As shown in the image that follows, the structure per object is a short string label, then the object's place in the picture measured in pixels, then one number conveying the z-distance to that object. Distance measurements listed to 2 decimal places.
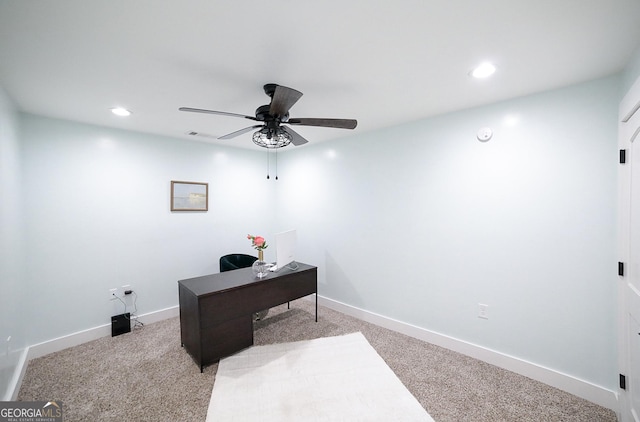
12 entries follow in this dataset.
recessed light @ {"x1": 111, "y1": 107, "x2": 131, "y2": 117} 2.51
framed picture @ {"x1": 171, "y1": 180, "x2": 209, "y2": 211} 3.59
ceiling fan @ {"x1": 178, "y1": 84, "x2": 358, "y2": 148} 1.75
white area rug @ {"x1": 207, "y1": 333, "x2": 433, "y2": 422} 1.83
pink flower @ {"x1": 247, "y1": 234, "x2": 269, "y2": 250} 2.75
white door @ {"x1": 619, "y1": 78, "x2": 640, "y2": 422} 1.56
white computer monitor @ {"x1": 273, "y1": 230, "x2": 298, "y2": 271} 2.88
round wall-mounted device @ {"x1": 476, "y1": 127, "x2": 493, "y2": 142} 2.41
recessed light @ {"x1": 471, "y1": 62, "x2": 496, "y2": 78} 1.76
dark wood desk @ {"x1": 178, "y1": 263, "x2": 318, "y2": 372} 2.31
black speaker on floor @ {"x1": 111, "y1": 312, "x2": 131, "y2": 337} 3.02
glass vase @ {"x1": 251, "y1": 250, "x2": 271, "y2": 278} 2.81
